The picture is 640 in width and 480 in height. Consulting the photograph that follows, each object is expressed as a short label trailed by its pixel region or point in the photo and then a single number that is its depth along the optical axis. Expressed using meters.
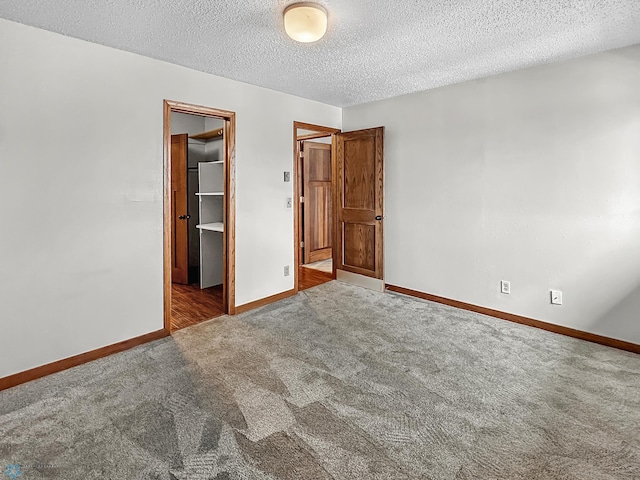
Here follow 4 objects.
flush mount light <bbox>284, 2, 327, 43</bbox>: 2.16
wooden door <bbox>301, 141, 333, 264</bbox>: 6.17
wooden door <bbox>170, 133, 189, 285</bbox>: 4.71
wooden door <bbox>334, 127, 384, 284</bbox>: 4.56
